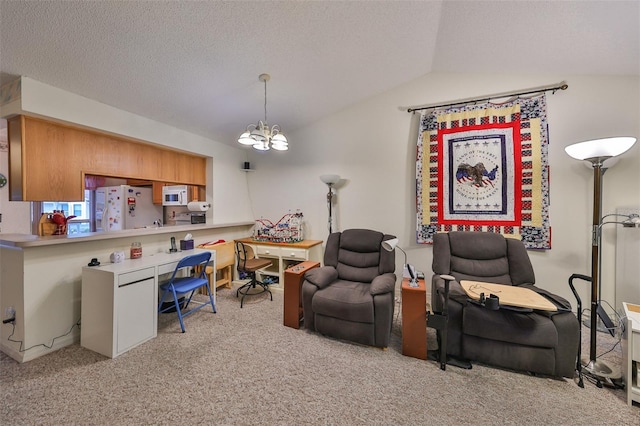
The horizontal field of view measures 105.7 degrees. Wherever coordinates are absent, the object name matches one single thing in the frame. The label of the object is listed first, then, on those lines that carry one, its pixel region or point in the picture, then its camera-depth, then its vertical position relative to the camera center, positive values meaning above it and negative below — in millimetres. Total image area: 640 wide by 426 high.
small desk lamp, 2241 -560
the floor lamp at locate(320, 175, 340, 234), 3468 +408
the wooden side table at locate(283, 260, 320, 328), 2570 -931
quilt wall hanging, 2750 +474
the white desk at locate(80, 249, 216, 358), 2078 -855
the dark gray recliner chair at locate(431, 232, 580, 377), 1775 -912
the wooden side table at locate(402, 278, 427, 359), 2086 -982
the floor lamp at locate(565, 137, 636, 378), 1756 +214
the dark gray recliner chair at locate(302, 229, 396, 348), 2203 -811
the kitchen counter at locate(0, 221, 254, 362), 2035 -673
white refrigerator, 3742 +55
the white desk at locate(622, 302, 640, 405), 1584 -984
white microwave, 3447 +228
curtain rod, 2686 +1368
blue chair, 2537 -815
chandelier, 2283 +698
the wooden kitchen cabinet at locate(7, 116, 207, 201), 2148 +557
